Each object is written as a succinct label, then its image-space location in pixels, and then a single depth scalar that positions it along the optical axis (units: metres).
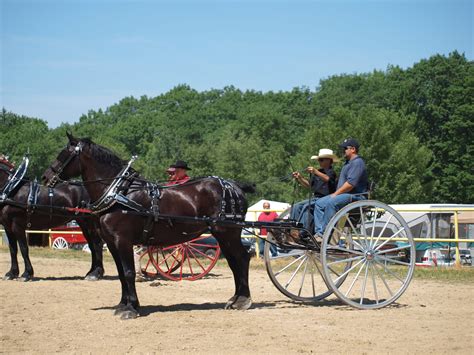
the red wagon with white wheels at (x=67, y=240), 27.52
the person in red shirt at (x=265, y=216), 19.22
